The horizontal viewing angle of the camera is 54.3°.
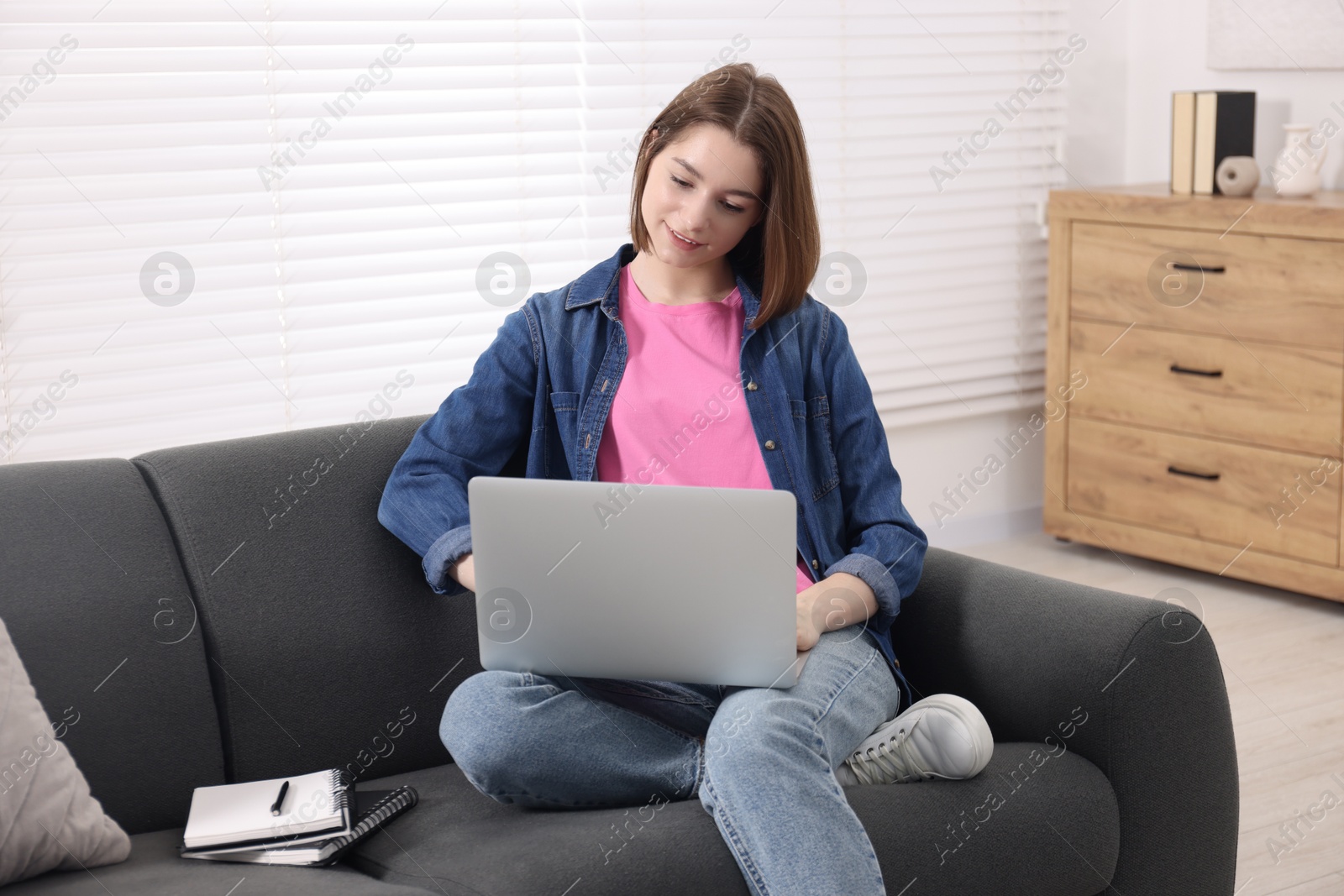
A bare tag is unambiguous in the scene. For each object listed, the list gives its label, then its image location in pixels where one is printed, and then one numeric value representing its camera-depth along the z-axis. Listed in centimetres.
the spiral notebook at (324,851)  139
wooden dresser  301
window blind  257
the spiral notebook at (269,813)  139
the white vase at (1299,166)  313
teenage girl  147
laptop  135
